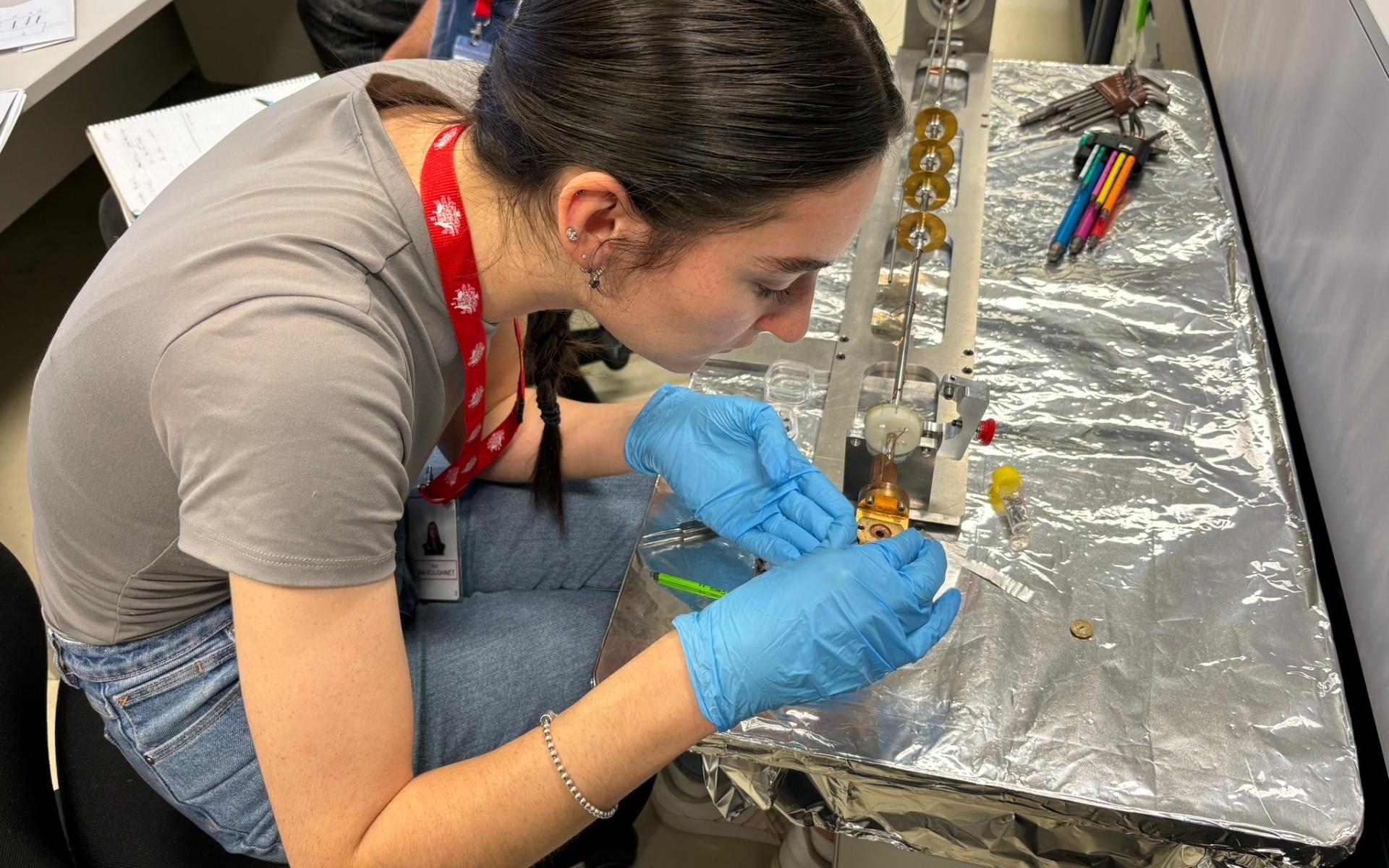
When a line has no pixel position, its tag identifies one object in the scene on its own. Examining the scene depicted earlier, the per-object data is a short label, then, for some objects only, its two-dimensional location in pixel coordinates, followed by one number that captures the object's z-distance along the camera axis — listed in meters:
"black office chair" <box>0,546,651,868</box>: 0.84
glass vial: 1.01
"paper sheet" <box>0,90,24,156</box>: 1.53
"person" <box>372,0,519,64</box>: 1.62
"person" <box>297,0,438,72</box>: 1.98
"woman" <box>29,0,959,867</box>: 0.71
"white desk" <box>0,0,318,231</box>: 2.61
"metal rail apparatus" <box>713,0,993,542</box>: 0.97
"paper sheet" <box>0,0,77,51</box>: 1.75
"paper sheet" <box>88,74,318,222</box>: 1.41
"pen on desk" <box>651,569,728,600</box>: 0.97
